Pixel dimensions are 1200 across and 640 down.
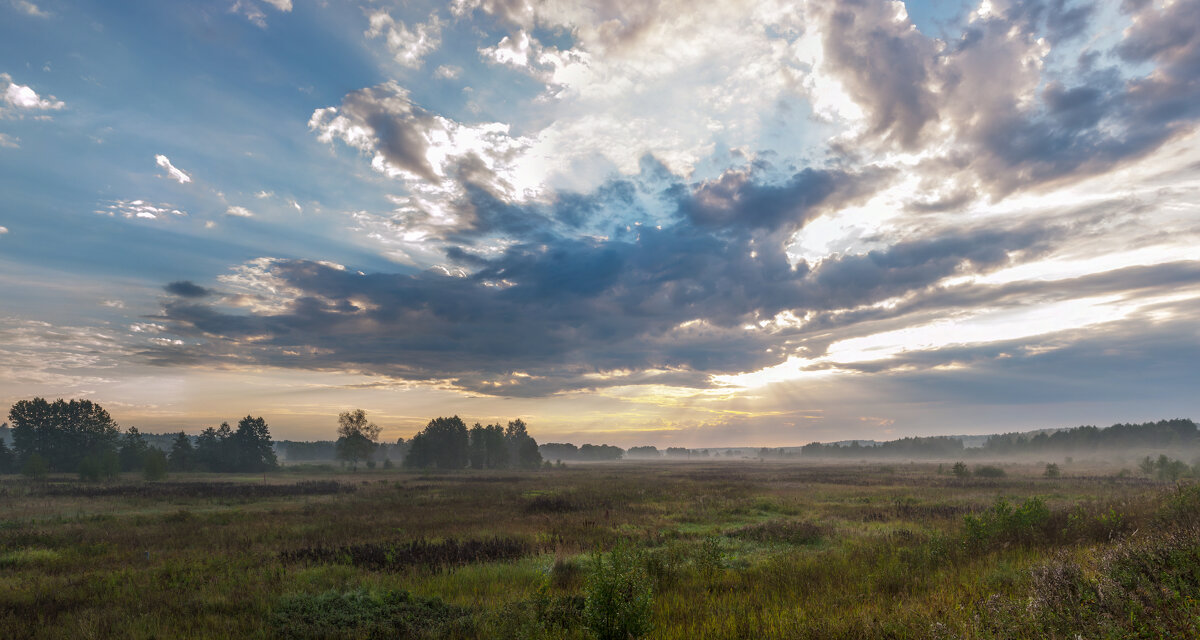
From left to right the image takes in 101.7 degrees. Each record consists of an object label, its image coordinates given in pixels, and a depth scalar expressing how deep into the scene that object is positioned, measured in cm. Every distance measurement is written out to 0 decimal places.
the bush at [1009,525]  1347
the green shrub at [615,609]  691
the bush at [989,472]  5473
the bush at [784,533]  1714
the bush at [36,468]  5696
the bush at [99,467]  5769
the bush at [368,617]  893
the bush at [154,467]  5859
